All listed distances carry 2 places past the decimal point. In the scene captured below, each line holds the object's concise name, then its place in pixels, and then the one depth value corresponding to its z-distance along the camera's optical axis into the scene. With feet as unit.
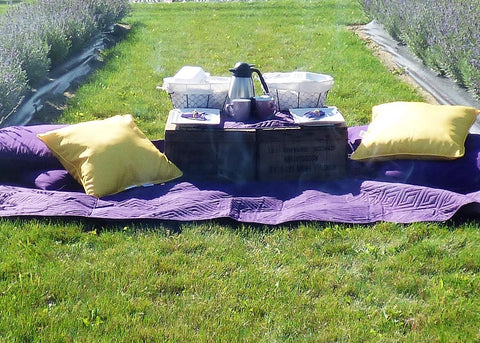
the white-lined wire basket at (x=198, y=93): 16.43
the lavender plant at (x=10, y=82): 19.02
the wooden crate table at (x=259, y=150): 15.53
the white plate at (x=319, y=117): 15.52
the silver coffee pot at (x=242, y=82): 16.12
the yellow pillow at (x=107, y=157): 14.75
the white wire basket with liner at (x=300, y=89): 16.44
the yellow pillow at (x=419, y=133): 15.58
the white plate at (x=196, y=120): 15.47
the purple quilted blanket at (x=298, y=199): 13.78
